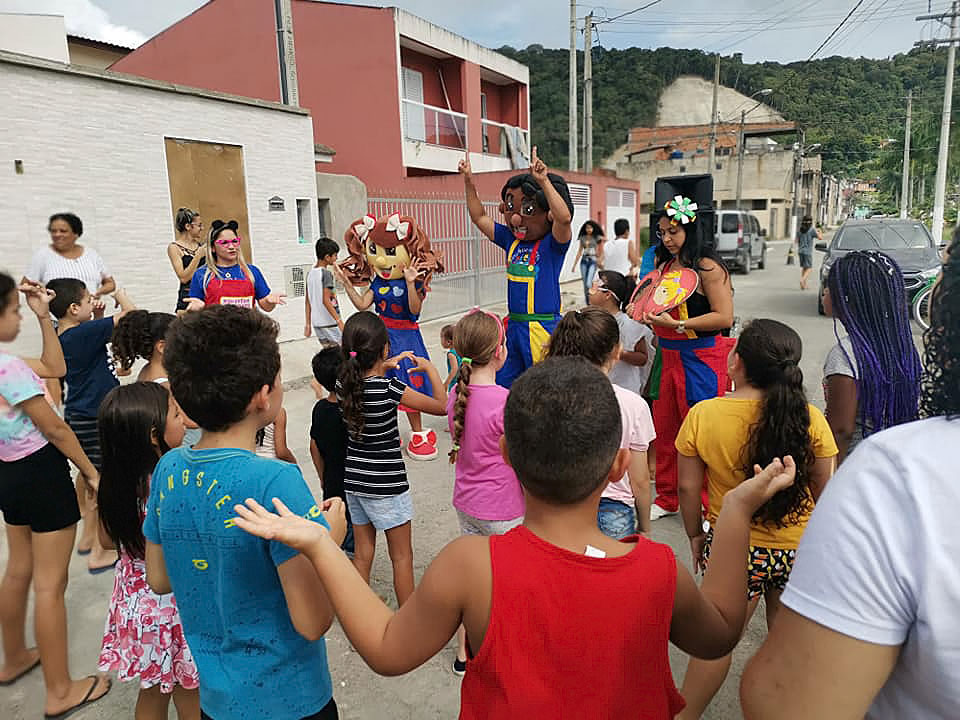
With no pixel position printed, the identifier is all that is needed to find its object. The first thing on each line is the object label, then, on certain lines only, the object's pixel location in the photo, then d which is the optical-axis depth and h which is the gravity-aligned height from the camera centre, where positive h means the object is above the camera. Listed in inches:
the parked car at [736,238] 753.0 -1.9
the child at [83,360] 132.3 -21.5
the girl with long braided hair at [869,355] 92.6 -17.9
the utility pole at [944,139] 832.3 +116.2
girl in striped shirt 108.3 -32.9
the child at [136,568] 84.6 -41.9
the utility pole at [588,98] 754.6 +164.9
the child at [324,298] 249.8 -19.4
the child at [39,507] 95.0 -38.1
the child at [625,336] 163.9 -25.3
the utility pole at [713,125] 1236.6 +215.8
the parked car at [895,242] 417.1 -7.5
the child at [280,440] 119.3 -35.0
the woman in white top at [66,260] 209.0 -1.3
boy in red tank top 47.3 -26.1
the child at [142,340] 120.3 -16.1
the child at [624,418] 106.1 -29.2
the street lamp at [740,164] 1396.4 +154.4
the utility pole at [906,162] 1386.6 +150.7
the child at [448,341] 120.9 -18.7
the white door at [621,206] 786.2 +41.8
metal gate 462.6 -9.7
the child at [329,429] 113.7 -31.6
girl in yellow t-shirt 86.9 -29.4
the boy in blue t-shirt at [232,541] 59.1 -26.9
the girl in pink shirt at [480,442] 105.7 -32.5
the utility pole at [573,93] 716.7 +162.3
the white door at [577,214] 688.4 +28.7
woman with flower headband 148.3 -17.6
